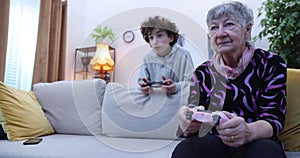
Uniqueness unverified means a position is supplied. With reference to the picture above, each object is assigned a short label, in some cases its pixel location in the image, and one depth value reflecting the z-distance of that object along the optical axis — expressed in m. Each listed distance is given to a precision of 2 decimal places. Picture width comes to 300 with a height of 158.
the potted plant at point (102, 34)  2.95
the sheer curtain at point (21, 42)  2.31
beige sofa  1.11
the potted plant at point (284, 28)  2.09
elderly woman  0.76
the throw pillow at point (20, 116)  1.36
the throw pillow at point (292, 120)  1.09
